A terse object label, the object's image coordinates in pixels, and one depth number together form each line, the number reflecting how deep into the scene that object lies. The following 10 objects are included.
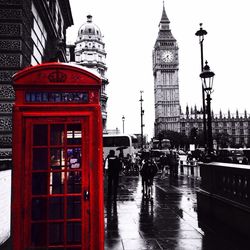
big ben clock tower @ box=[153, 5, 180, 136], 145.25
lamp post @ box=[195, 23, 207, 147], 15.88
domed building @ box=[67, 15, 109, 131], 104.38
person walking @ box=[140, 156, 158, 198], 12.66
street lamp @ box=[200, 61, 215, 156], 11.96
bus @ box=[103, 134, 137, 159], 35.00
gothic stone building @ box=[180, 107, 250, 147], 151.00
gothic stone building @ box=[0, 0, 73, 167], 9.48
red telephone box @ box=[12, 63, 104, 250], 4.52
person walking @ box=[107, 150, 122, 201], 11.50
